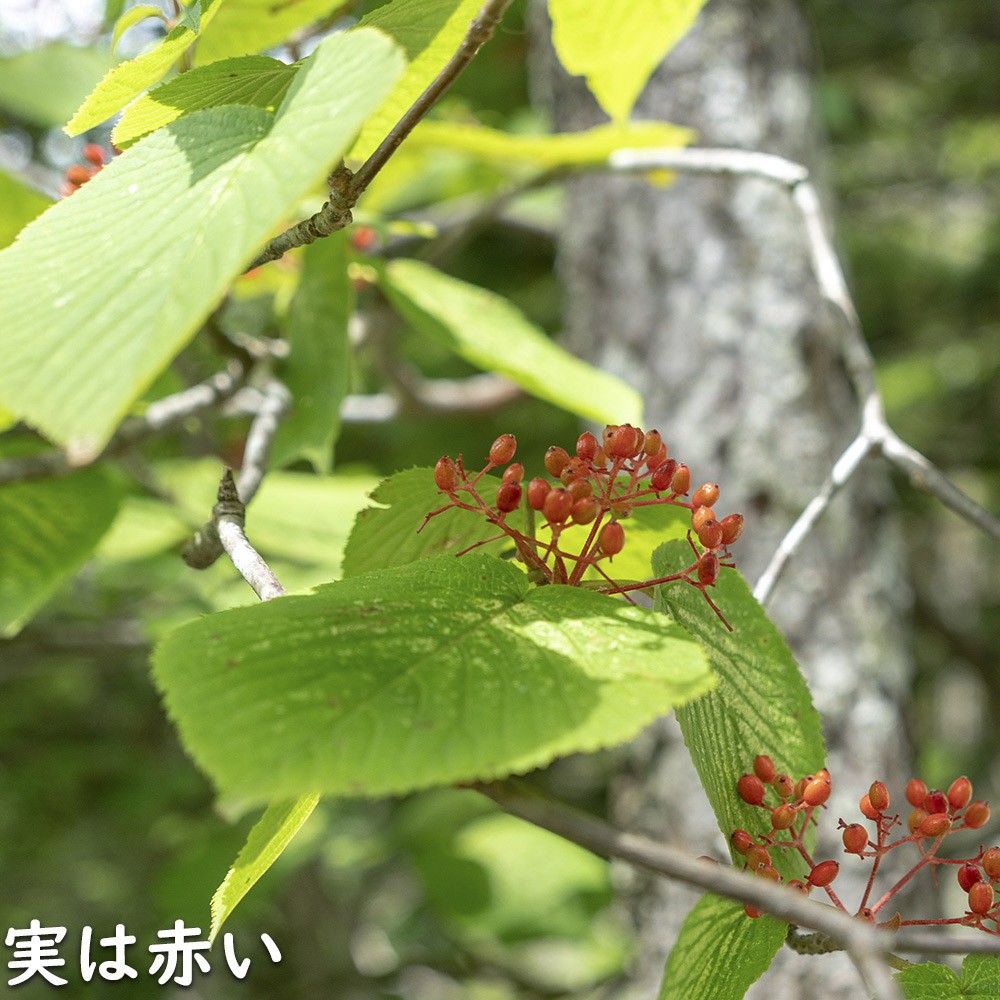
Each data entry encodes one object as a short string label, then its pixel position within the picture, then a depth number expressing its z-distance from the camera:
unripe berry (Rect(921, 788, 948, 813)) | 0.42
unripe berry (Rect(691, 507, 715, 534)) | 0.40
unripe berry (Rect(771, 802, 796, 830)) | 0.39
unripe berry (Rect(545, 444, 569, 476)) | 0.41
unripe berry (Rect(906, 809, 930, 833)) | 0.42
